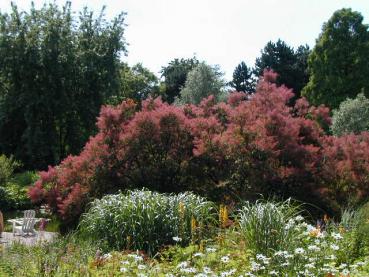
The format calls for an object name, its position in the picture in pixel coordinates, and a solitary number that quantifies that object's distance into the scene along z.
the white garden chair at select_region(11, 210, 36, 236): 13.70
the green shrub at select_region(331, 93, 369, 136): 25.91
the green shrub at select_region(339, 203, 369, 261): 6.99
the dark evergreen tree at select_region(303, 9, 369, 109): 33.97
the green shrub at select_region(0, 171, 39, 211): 19.81
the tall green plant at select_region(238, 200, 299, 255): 6.83
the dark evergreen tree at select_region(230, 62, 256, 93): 44.78
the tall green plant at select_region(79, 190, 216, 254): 8.12
